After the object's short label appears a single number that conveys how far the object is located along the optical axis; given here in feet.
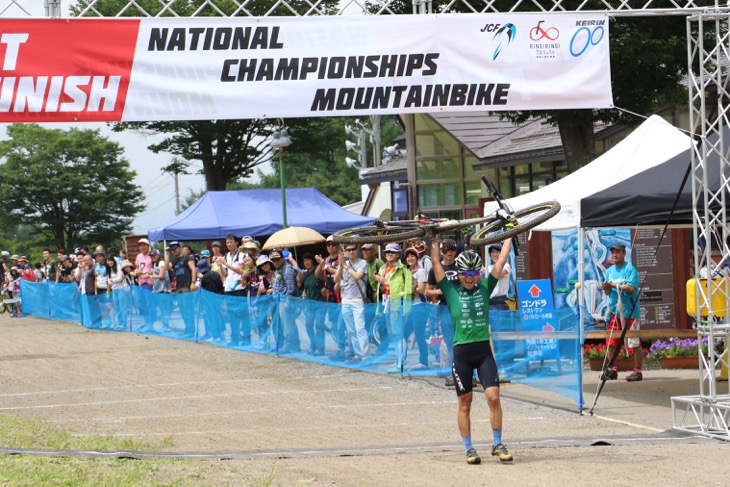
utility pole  361.10
